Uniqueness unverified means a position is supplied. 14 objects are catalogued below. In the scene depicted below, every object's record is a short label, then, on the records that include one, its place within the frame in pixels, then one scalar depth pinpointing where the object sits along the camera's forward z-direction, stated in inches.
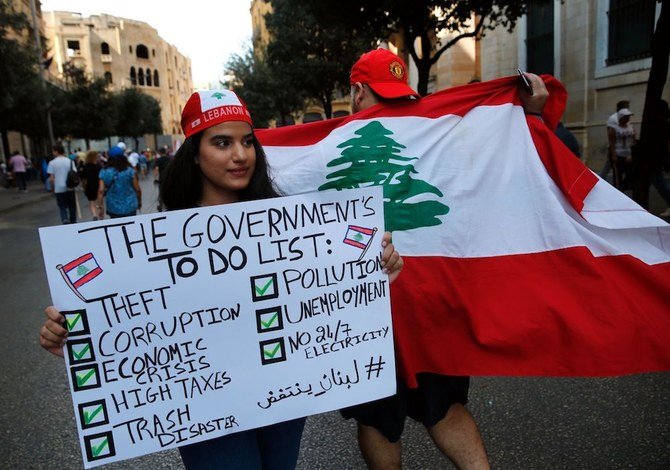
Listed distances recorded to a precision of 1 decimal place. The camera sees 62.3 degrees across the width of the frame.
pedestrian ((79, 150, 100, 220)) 436.5
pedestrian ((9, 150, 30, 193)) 903.1
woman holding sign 71.4
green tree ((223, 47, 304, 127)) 1278.3
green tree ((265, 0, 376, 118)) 886.4
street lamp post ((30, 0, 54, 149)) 1039.0
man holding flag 84.5
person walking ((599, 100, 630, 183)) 389.7
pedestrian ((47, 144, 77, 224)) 465.1
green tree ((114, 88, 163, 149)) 1854.1
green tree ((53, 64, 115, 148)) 1266.0
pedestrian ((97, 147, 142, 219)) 333.7
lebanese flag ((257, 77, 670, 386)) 84.5
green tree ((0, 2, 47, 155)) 555.2
